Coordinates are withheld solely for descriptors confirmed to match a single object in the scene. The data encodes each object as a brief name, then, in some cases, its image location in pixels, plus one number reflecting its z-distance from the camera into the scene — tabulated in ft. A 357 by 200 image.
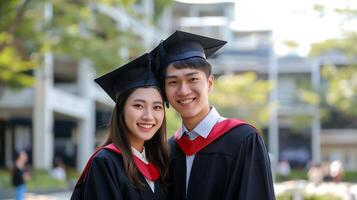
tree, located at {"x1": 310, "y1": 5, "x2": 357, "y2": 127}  40.52
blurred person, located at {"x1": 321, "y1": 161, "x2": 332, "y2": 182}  97.84
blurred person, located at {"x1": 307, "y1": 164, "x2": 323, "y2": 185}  70.30
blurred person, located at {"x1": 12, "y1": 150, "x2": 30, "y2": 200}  43.04
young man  10.62
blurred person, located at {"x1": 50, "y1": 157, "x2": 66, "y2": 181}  73.72
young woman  10.84
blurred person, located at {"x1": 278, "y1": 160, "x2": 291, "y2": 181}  111.50
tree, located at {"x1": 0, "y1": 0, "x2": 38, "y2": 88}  44.96
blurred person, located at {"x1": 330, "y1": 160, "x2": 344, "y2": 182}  77.73
